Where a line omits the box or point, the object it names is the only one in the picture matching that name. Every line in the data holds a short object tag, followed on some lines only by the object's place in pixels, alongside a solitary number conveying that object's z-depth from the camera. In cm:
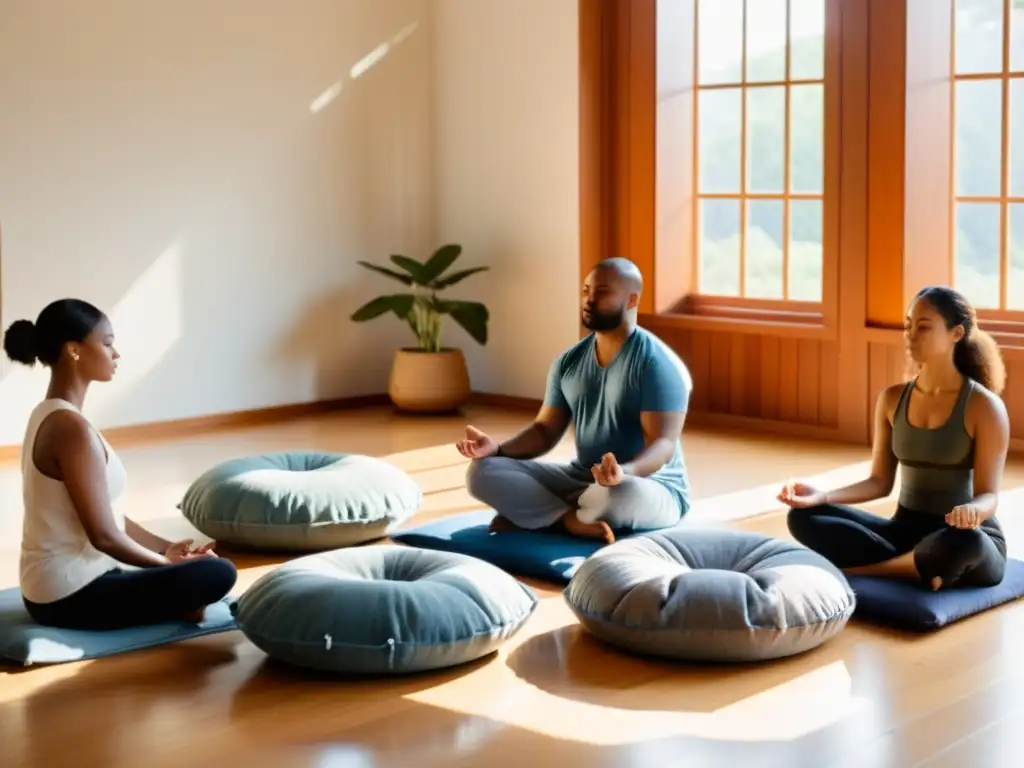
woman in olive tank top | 394
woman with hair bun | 353
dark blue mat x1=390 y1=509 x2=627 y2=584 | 439
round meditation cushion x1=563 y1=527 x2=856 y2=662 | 349
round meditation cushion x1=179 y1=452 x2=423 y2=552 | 465
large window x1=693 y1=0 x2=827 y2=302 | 701
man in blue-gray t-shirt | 463
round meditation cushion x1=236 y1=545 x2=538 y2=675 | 338
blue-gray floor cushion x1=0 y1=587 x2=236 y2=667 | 353
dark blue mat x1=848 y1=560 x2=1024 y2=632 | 381
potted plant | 765
